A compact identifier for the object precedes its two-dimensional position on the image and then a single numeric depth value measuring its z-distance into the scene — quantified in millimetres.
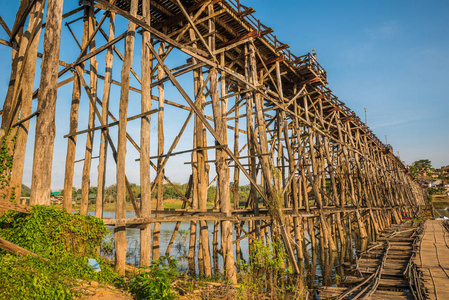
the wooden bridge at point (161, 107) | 5301
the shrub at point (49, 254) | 3150
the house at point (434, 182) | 96938
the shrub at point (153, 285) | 3835
